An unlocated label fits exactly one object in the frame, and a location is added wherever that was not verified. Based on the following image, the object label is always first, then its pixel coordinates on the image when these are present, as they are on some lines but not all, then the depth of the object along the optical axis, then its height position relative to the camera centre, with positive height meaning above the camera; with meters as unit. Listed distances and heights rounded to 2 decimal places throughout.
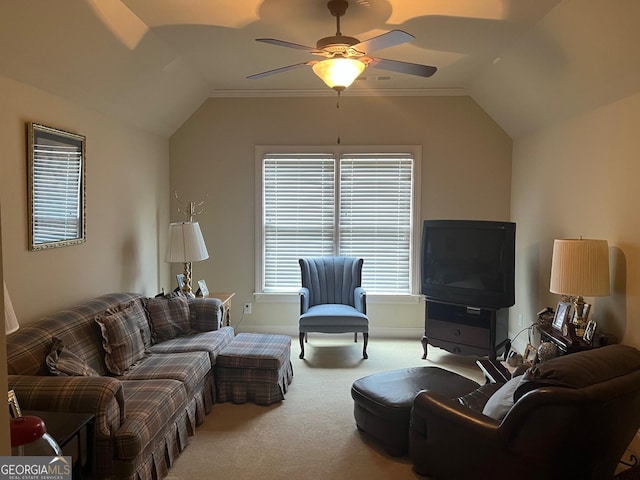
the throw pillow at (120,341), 3.04 -0.79
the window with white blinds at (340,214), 5.34 +0.16
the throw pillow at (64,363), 2.47 -0.77
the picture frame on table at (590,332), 3.11 -0.67
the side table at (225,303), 4.59 -0.79
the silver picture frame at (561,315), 3.38 -0.61
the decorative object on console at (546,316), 3.65 -0.68
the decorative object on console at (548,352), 3.19 -0.82
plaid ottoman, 3.56 -1.15
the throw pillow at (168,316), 3.70 -0.75
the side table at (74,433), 1.93 -0.89
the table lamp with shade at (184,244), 4.43 -0.18
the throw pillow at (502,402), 2.20 -0.82
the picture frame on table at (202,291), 4.68 -0.67
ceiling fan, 2.58 +1.01
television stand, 4.27 -0.94
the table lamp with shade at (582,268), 3.03 -0.23
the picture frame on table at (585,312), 3.24 -0.56
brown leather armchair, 1.82 -0.80
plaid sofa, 2.26 -0.89
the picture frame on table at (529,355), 3.52 -0.94
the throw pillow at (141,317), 3.40 -0.70
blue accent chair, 4.79 -0.64
